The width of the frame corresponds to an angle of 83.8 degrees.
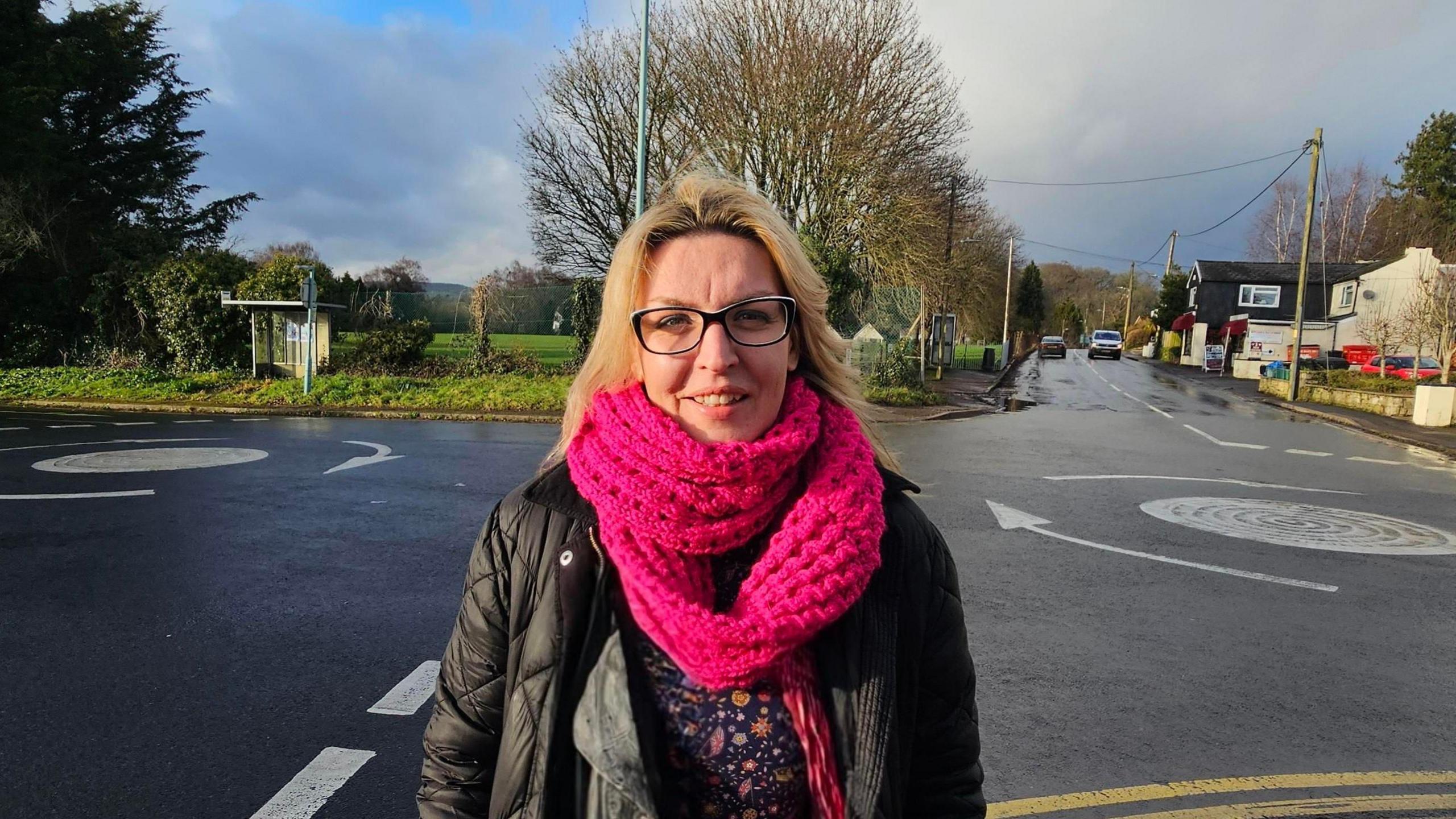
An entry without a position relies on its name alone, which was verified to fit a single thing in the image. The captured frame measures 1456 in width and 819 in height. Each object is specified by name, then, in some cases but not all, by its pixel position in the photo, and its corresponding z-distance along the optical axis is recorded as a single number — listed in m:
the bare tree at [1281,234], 63.25
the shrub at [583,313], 22.20
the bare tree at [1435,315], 20.39
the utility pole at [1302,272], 24.69
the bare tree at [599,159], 26.47
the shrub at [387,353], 21.52
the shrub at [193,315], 21.11
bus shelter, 20.39
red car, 28.17
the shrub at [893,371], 21.78
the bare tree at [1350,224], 59.53
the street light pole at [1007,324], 44.97
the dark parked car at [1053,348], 58.75
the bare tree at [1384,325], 25.70
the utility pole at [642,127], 15.62
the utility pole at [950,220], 28.22
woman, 1.47
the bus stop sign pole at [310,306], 18.08
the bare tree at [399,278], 39.81
